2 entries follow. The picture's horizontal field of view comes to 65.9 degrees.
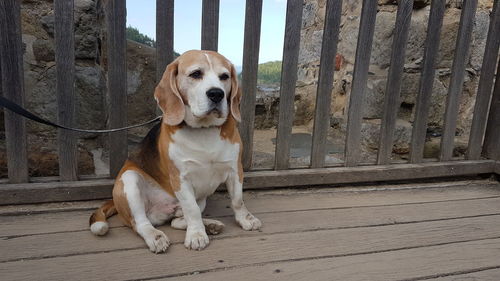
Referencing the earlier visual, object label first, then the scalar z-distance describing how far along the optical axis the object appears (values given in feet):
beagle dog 6.24
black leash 5.62
